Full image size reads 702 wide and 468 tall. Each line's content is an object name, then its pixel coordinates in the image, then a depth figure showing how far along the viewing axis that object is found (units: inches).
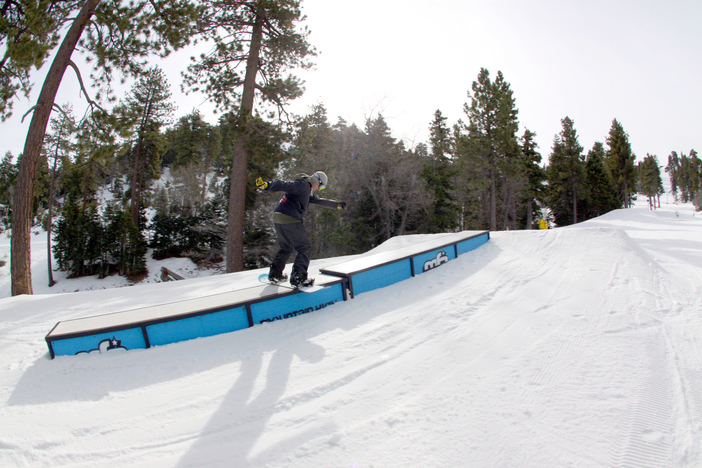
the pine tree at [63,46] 304.2
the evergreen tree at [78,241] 951.6
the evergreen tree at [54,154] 908.3
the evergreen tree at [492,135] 1029.8
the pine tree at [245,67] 501.4
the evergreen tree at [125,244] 953.5
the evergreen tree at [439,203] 856.3
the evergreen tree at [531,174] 1310.3
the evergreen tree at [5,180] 912.9
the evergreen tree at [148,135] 1018.1
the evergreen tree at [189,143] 1284.4
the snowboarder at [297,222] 179.3
